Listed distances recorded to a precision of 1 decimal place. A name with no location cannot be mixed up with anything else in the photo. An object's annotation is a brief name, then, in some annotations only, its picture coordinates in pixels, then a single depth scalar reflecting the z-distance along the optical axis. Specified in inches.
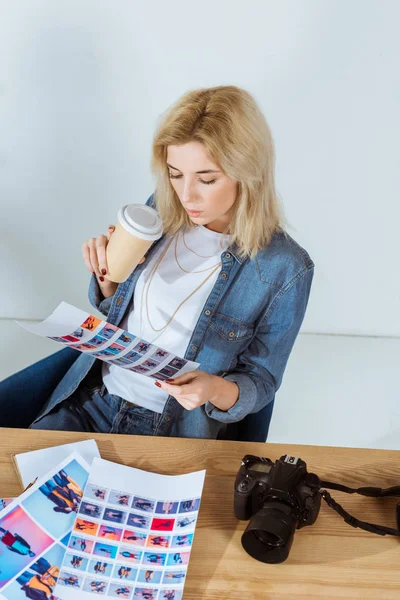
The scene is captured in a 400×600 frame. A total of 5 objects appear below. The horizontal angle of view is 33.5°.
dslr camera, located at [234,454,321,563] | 37.9
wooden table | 37.6
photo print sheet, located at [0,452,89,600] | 36.0
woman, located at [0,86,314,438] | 50.0
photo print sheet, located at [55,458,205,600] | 36.7
